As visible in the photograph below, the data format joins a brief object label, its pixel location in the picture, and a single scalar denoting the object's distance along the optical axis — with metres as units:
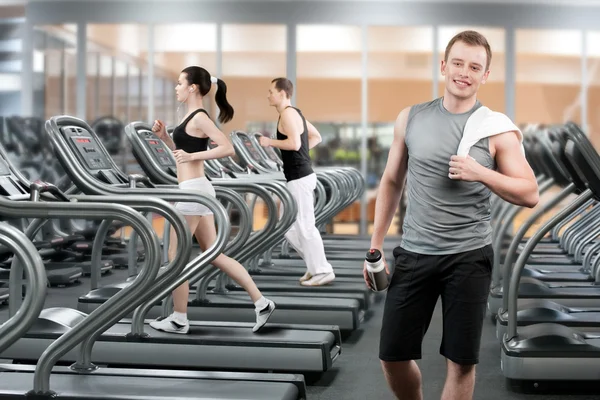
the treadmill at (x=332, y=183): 7.45
